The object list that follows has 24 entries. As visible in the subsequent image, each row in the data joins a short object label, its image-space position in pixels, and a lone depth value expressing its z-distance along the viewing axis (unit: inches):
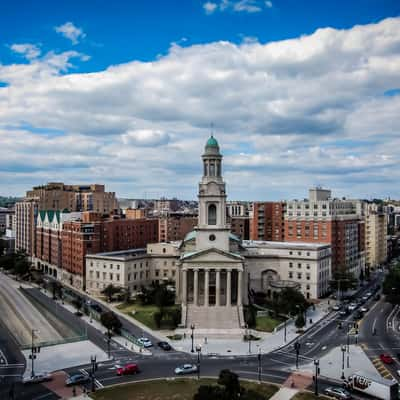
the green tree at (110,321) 3053.6
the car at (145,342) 2942.9
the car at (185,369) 2397.9
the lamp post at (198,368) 2352.6
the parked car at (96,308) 3898.6
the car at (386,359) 2591.0
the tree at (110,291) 4227.4
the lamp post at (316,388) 2098.9
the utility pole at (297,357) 2413.9
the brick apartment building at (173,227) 6855.3
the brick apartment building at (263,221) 6171.3
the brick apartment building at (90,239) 4950.8
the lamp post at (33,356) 2321.0
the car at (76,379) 2229.3
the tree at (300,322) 3267.7
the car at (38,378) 2239.2
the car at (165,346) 2876.5
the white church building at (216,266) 3663.9
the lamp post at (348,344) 2590.6
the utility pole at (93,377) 2153.4
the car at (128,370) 2384.4
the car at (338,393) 2062.0
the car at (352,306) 4012.3
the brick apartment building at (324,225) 5054.1
